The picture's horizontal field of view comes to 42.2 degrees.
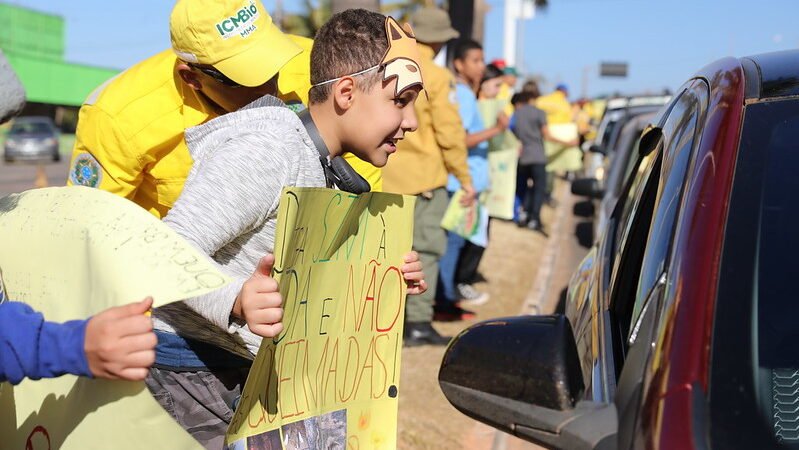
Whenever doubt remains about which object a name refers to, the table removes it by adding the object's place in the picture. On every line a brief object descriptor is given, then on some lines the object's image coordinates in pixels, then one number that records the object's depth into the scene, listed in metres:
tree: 26.18
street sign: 37.25
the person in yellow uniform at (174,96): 2.83
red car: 1.72
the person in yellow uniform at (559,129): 15.72
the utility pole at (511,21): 33.59
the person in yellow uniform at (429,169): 6.58
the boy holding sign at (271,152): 2.28
